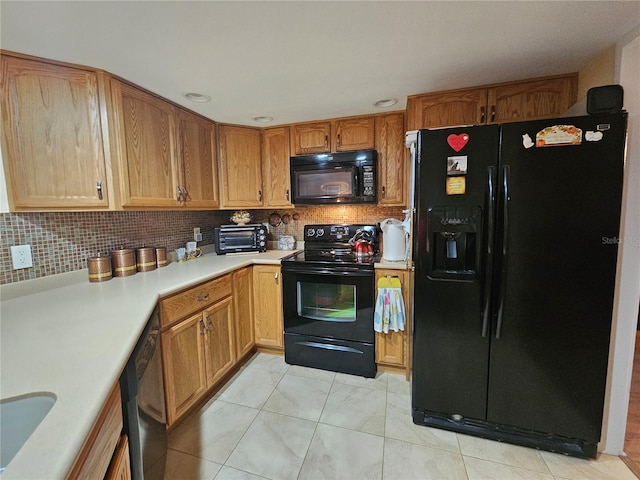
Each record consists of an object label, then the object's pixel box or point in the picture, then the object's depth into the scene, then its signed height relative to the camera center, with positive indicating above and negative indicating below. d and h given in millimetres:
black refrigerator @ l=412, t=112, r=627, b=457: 1322 -310
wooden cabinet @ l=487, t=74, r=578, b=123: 1711 +749
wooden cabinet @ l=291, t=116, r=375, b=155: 2371 +728
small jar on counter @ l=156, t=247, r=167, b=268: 2039 -288
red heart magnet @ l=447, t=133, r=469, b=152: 1445 +399
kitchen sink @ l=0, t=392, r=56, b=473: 651 -479
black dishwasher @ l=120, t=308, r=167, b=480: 922 -724
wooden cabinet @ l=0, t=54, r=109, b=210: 1289 +427
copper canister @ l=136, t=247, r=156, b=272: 1904 -281
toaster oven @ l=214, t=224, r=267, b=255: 2506 -195
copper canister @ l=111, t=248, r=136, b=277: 1776 -286
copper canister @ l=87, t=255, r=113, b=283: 1655 -302
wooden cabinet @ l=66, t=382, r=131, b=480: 584 -566
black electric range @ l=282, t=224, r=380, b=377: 2090 -763
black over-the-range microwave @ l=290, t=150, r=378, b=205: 2303 +339
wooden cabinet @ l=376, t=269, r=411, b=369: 2027 -967
